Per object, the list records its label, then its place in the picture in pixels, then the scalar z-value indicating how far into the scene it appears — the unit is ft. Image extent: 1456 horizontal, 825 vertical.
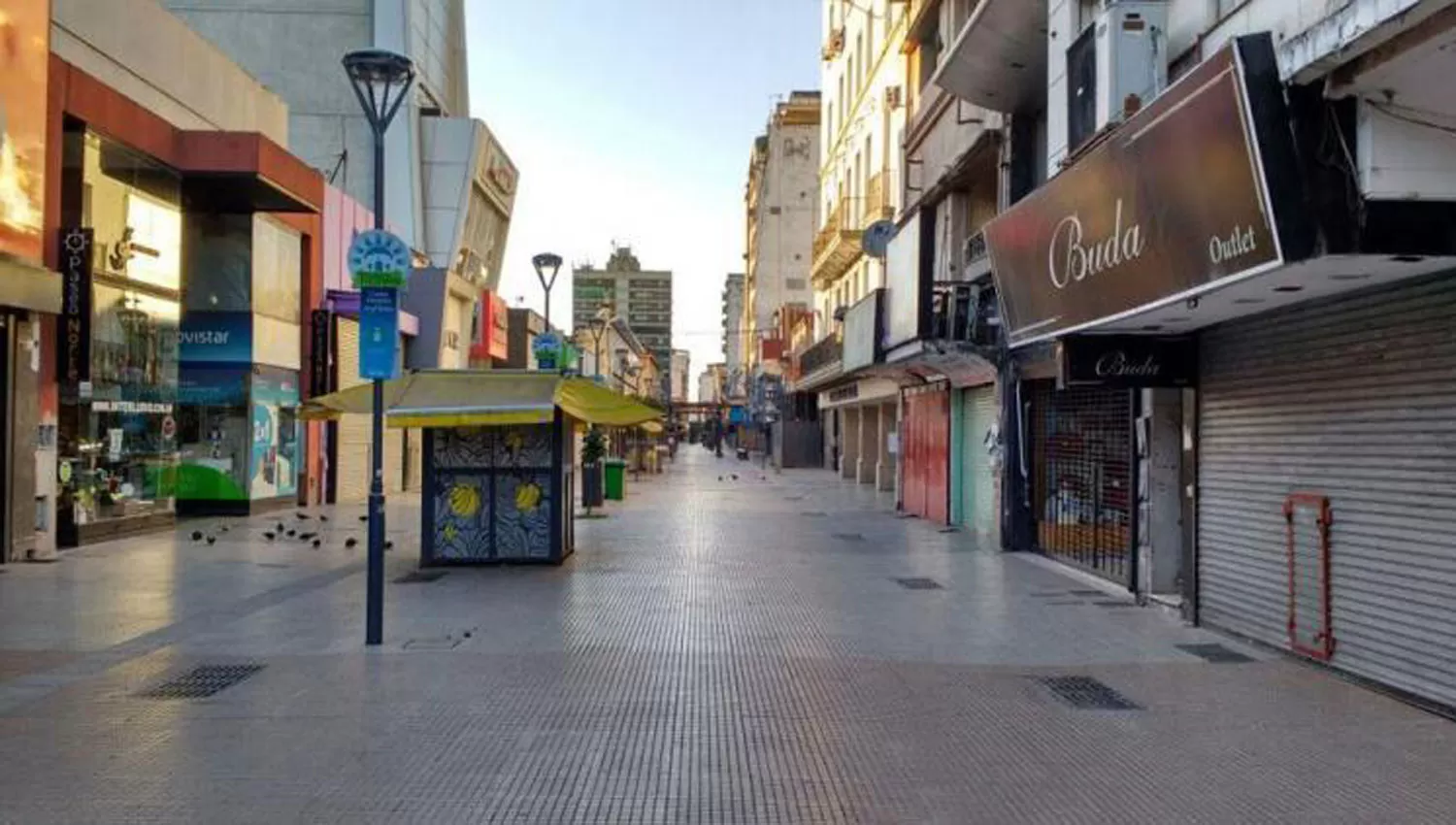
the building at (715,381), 530.27
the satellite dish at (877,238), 80.48
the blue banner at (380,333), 31.55
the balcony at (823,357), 119.75
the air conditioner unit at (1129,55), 34.47
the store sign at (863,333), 74.02
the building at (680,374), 531.91
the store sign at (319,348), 82.69
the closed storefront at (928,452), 71.72
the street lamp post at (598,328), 155.02
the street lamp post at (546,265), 81.76
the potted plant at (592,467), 79.51
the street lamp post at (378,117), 30.91
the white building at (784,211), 238.27
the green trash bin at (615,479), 95.55
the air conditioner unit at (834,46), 123.13
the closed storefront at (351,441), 89.45
